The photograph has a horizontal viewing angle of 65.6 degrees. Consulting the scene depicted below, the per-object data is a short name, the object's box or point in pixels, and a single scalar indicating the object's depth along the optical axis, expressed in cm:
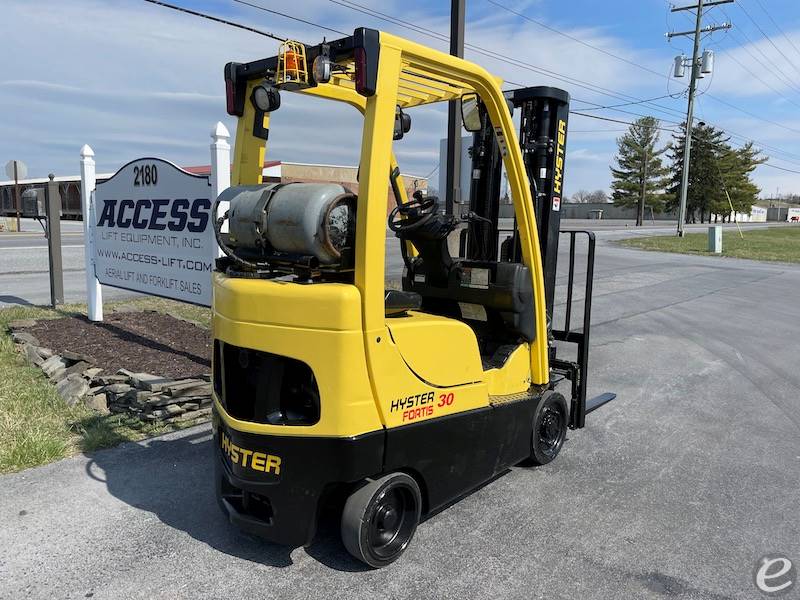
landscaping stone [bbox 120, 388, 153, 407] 526
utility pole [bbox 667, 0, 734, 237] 3825
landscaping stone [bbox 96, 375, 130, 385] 592
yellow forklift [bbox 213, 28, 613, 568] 287
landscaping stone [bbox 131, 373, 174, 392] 532
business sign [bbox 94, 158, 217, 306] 671
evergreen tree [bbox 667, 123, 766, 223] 7312
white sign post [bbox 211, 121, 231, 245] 607
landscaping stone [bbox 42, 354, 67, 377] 651
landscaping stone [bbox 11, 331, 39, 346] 765
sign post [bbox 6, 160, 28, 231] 1698
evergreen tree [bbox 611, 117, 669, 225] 7219
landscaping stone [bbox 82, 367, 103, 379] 611
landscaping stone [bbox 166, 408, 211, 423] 524
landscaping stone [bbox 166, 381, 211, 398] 532
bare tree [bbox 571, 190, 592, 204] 11994
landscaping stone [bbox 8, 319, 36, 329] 837
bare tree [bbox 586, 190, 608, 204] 11934
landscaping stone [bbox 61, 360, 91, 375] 639
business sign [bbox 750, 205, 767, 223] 10294
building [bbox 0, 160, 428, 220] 3988
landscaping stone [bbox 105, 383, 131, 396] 556
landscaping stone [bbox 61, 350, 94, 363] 667
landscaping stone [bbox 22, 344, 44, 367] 695
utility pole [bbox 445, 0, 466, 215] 953
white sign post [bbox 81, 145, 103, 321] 856
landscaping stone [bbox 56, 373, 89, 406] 571
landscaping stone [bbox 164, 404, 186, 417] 525
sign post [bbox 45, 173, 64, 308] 965
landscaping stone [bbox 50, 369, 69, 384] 626
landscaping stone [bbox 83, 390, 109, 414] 558
